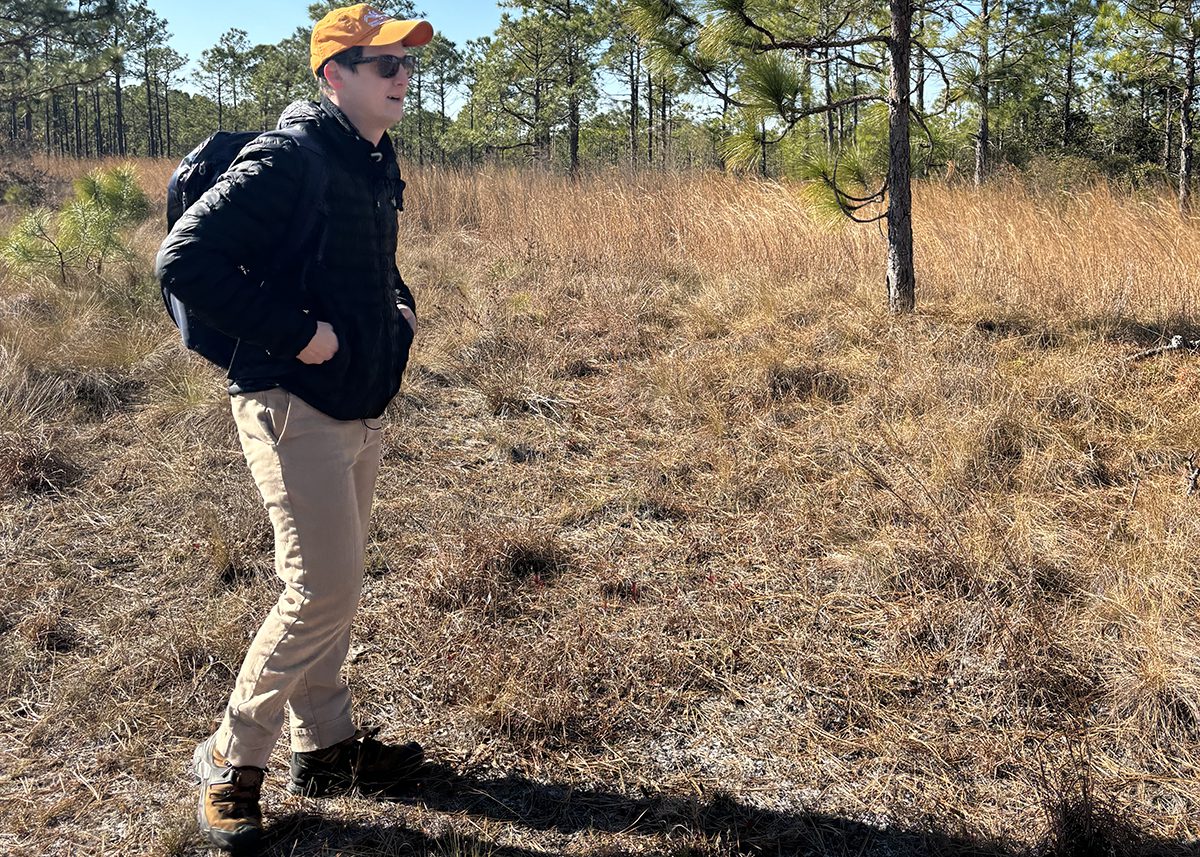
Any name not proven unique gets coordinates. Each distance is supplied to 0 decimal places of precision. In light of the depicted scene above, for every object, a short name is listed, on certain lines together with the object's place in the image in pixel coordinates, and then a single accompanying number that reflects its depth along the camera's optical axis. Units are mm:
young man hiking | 1558
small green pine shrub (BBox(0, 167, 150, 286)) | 6547
